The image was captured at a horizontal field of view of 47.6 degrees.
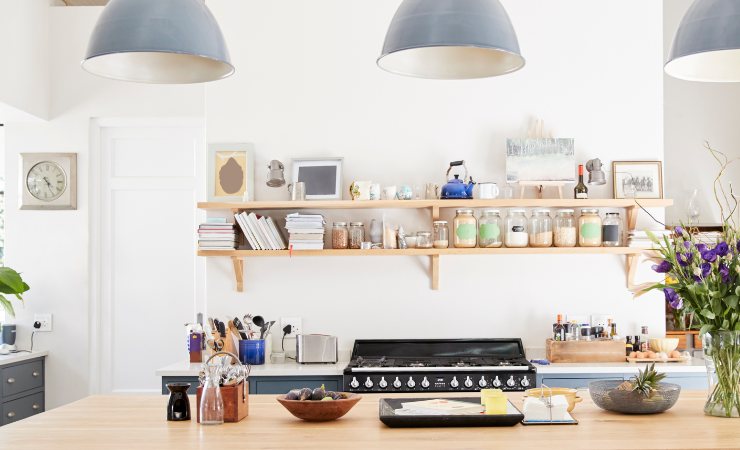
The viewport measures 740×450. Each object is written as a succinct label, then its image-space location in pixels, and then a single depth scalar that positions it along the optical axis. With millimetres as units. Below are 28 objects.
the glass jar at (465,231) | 5160
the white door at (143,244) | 6273
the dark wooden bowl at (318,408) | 2756
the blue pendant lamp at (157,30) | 2525
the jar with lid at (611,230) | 5176
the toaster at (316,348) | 5047
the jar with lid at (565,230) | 5180
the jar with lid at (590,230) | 5168
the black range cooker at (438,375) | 4730
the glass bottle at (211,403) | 2744
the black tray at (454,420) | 2699
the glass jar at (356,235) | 5219
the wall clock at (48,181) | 6172
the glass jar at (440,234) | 5168
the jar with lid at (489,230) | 5164
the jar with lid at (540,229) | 5172
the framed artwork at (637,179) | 5301
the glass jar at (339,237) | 5195
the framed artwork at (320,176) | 5281
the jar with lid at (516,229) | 5172
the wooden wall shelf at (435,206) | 5094
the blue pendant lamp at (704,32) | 2553
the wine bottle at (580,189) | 5188
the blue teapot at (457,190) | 5133
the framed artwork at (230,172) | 5324
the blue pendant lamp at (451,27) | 2566
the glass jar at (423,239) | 5152
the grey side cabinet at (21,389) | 5605
